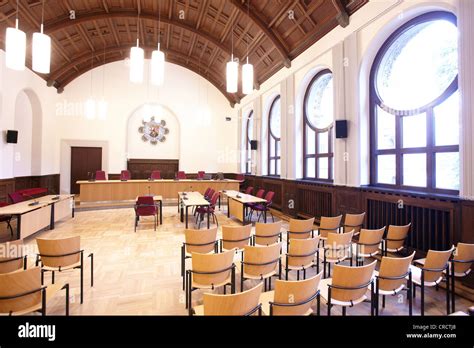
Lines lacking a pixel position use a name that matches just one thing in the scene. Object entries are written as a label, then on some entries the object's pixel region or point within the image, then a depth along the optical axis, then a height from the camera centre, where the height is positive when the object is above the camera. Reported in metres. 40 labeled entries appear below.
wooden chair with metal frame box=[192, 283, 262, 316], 1.74 -0.84
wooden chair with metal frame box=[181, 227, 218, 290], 3.58 -0.85
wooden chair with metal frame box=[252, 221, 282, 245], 4.03 -0.84
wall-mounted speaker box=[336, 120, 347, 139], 5.72 +1.11
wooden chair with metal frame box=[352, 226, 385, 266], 3.53 -0.86
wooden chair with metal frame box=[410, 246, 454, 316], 2.71 -0.93
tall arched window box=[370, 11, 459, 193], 4.07 +1.27
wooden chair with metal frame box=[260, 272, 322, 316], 1.99 -0.92
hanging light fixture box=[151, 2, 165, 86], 5.02 +2.20
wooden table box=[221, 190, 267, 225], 6.63 -0.64
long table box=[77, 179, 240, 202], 9.37 -0.35
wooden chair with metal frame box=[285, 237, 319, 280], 3.15 -0.90
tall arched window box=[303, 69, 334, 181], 7.01 +1.44
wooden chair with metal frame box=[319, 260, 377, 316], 2.24 -0.93
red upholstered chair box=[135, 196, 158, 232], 6.35 -0.69
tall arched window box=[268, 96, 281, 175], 10.13 +1.62
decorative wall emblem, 12.66 +2.33
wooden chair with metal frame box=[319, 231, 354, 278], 3.42 -0.91
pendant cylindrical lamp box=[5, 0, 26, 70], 3.97 +2.00
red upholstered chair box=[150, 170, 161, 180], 11.08 +0.15
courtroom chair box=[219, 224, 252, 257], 3.74 -0.84
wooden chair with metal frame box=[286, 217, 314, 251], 4.19 -0.81
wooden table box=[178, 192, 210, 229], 6.12 -0.55
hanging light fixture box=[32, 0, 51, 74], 4.05 +1.99
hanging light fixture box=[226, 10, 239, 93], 5.60 +2.26
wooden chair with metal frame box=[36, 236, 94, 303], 2.99 -0.87
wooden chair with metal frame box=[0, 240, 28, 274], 2.61 -0.84
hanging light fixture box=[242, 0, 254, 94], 5.72 +2.26
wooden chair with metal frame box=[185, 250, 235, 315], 2.65 -0.95
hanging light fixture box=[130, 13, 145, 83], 4.83 +2.17
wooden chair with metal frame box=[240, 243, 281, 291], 2.88 -0.92
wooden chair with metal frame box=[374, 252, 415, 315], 2.48 -0.93
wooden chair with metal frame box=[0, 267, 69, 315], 2.04 -0.92
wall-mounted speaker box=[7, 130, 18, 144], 7.45 +1.20
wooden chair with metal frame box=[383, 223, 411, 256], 3.74 -0.83
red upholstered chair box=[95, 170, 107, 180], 10.36 +0.13
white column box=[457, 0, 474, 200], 3.45 +1.17
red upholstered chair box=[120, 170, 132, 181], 10.91 +0.15
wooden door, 11.98 +0.75
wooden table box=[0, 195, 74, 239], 4.96 -0.76
